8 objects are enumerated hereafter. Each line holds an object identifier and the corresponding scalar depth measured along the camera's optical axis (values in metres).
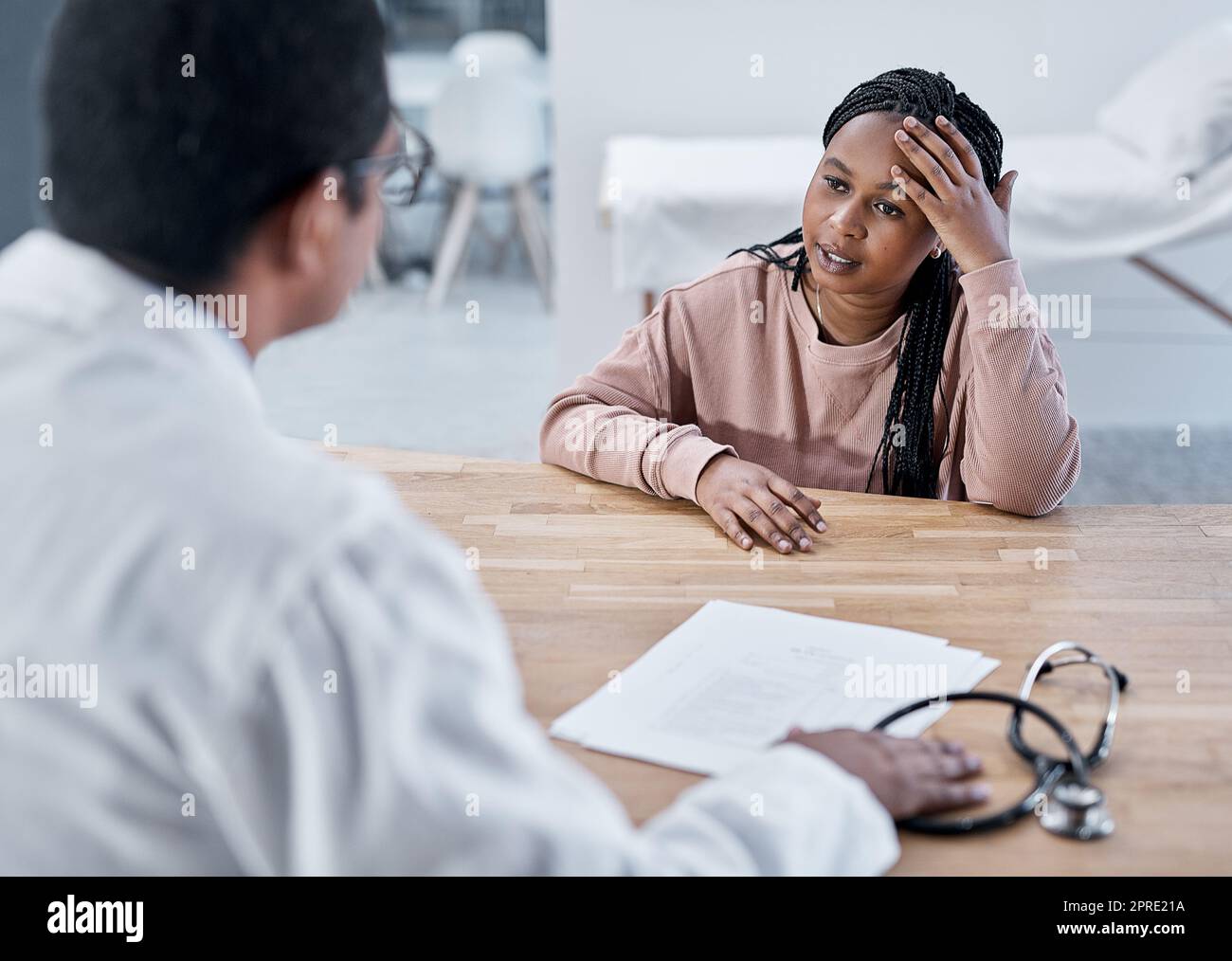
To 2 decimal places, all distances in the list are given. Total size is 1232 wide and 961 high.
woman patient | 1.34
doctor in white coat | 0.52
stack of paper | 0.89
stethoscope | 0.79
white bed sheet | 2.72
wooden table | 0.82
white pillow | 2.74
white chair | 4.58
